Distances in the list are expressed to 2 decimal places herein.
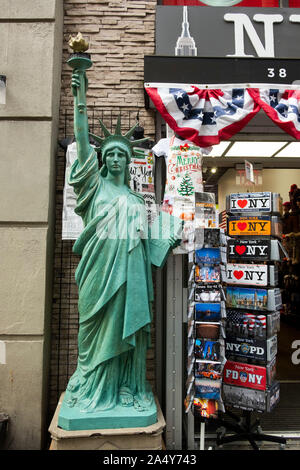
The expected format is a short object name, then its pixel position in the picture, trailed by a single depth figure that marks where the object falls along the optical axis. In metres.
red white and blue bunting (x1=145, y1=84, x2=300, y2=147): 3.71
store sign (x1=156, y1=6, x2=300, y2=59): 4.13
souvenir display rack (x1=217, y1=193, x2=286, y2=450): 3.44
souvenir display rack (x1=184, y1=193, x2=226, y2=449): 3.12
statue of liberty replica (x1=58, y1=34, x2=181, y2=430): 2.91
